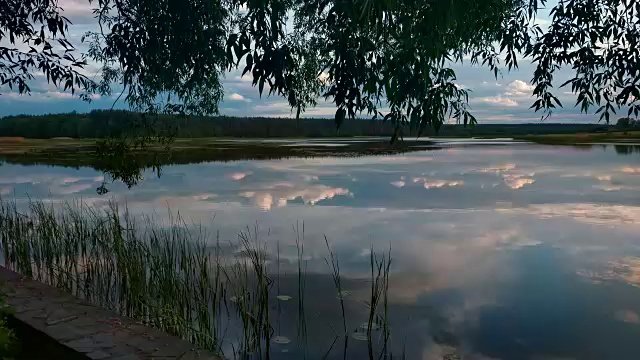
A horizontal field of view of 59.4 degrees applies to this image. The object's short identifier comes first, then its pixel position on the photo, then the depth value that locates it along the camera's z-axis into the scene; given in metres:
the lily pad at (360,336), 5.89
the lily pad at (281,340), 5.82
